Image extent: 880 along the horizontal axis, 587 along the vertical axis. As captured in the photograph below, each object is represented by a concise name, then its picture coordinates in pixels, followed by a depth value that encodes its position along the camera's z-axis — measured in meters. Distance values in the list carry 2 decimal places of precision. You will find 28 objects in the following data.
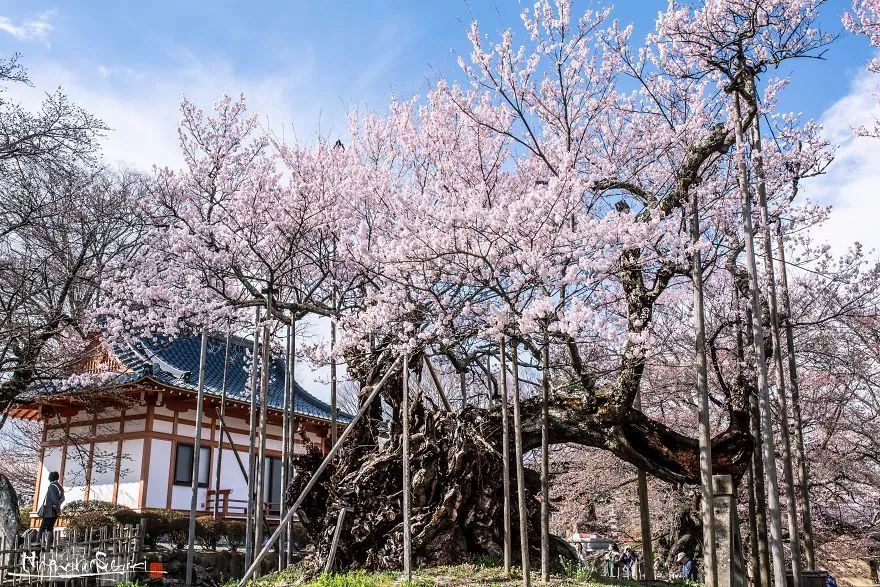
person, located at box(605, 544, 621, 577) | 16.98
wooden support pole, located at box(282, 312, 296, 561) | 11.00
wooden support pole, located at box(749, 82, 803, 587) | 9.40
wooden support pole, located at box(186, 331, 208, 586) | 9.95
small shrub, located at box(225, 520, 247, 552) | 16.92
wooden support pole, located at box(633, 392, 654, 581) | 10.78
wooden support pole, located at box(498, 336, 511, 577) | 8.53
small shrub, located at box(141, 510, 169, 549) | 15.98
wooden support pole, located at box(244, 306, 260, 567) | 9.81
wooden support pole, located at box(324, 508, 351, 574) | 8.73
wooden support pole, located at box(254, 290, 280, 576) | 9.60
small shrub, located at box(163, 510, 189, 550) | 16.38
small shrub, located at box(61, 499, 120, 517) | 15.87
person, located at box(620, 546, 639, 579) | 19.10
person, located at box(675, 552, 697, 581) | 15.80
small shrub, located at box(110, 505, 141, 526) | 15.63
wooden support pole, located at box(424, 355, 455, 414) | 9.87
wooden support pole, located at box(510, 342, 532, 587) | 7.53
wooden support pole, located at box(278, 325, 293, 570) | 10.71
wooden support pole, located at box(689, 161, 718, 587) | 8.39
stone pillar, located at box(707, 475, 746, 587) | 8.51
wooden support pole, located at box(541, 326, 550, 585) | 8.02
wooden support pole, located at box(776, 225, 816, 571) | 10.69
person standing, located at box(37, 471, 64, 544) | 11.88
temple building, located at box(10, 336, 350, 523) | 18.45
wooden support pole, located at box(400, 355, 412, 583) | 8.24
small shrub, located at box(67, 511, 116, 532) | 14.91
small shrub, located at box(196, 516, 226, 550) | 16.50
